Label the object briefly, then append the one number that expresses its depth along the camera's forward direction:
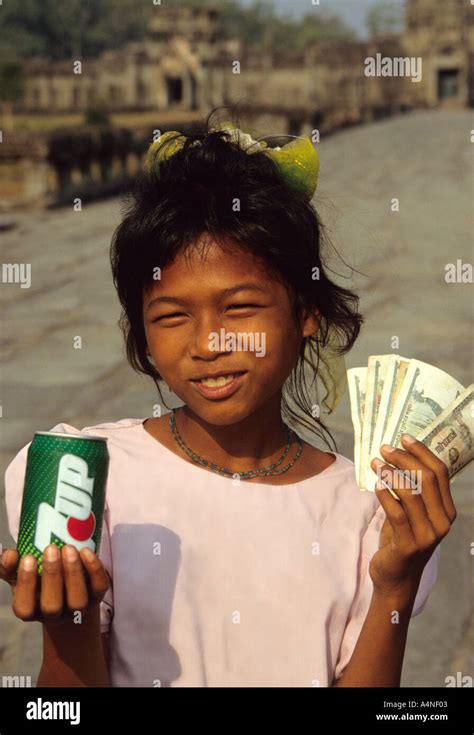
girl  1.84
